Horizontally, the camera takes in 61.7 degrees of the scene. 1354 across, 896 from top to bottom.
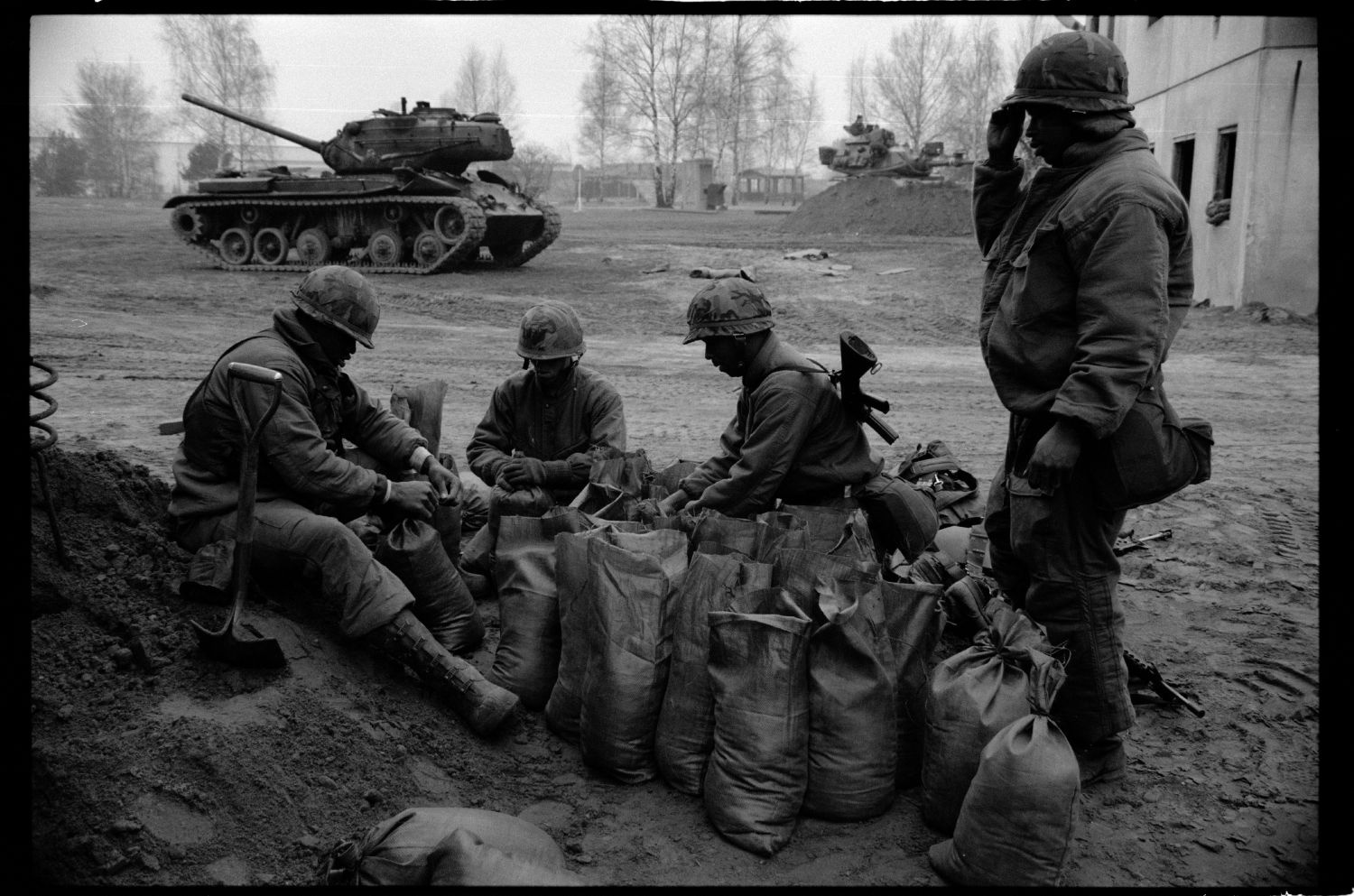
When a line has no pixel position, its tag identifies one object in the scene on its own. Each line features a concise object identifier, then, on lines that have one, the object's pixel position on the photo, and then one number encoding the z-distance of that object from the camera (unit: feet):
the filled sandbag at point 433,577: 13.70
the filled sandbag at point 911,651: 10.95
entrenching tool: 11.37
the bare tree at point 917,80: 156.76
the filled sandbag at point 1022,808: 9.08
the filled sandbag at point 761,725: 10.32
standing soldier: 10.32
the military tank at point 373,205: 55.11
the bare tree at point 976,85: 150.20
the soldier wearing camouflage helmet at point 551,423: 16.03
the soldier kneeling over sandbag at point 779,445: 14.07
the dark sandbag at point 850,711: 10.45
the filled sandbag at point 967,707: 9.98
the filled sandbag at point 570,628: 11.93
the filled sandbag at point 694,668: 10.90
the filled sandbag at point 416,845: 8.67
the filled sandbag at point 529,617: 12.76
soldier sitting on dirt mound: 12.48
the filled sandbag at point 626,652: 11.22
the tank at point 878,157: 100.68
